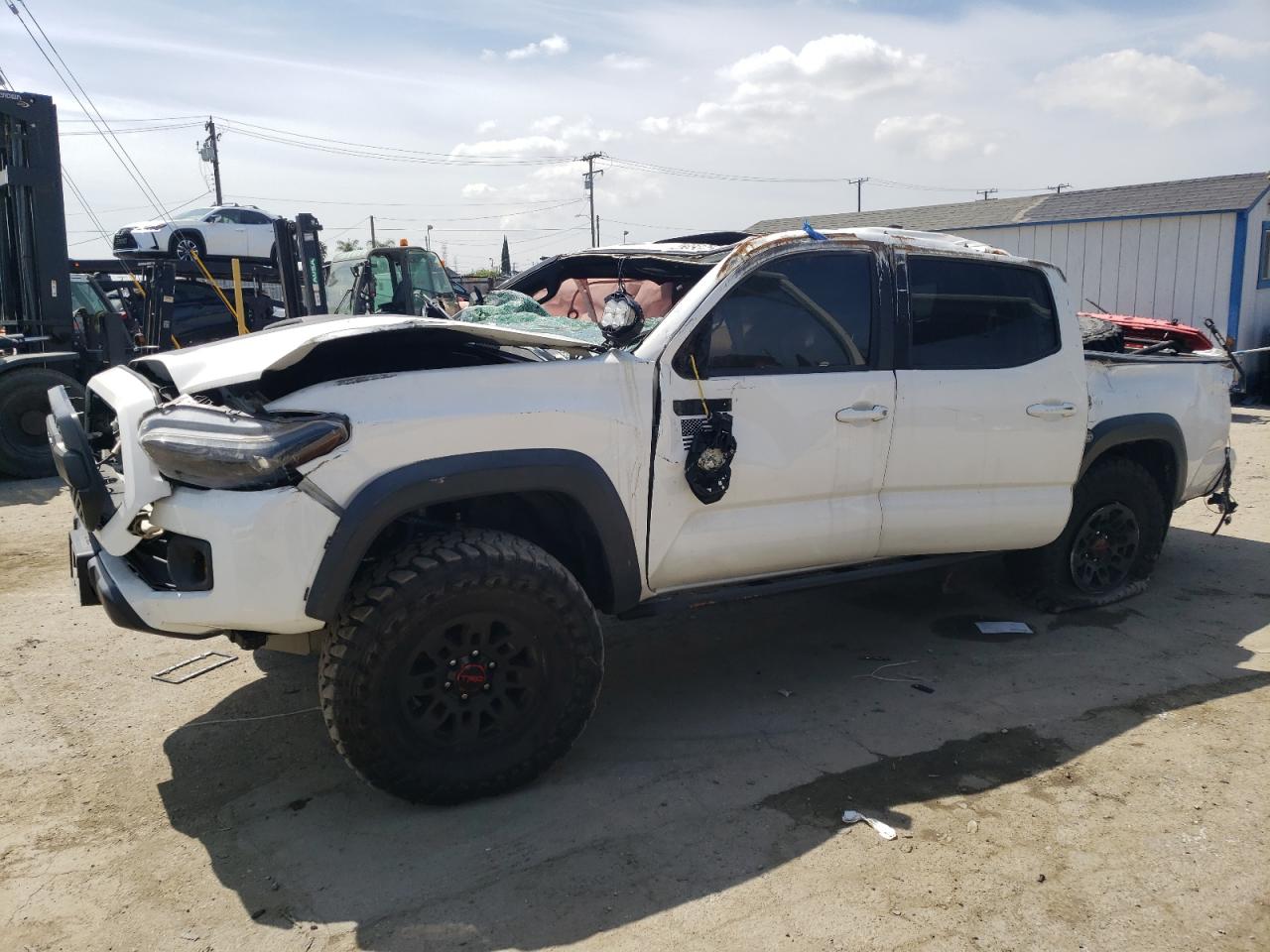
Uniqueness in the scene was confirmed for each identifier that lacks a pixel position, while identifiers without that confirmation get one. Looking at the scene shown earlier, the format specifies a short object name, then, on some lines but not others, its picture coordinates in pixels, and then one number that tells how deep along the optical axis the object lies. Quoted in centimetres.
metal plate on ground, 456
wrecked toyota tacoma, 312
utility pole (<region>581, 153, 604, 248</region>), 5831
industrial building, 1549
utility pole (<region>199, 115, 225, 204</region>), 4681
